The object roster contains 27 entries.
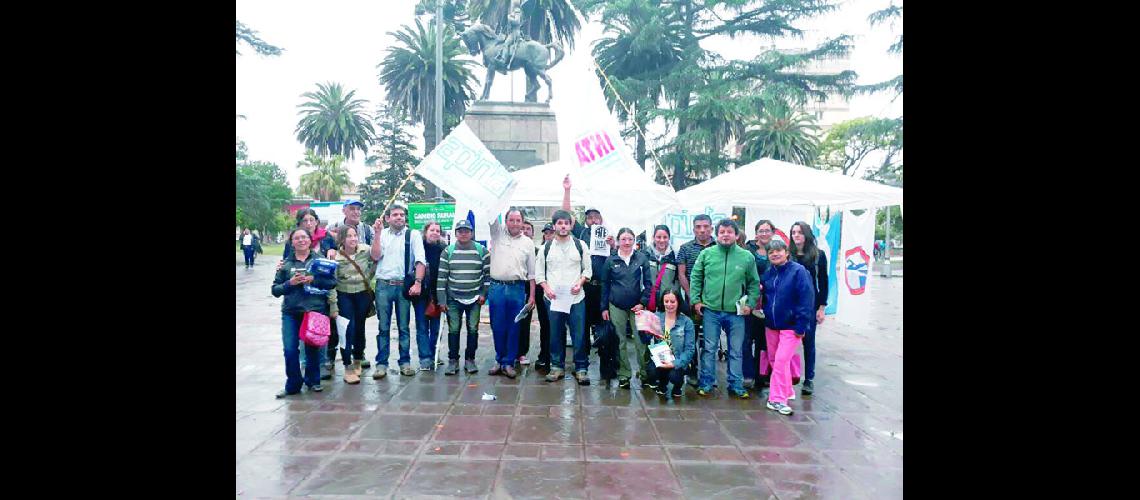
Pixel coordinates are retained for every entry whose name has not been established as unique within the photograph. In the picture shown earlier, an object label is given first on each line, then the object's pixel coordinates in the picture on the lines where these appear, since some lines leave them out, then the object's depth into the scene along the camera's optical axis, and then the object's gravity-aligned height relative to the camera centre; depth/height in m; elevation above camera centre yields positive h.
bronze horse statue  18.92 +5.77
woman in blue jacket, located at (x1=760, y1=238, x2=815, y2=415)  5.30 -0.53
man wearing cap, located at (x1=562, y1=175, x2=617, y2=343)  6.62 -0.50
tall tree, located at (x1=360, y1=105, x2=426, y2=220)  30.03 +3.31
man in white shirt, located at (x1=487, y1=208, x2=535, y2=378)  6.43 -0.29
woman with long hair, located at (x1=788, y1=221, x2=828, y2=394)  6.05 -0.22
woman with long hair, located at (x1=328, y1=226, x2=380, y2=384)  6.24 -0.41
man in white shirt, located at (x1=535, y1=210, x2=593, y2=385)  6.27 -0.28
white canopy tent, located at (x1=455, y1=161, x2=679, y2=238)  6.38 +0.52
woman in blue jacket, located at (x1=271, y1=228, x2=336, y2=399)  5.58 -0.45
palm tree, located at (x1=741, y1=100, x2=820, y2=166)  28.11 +4.88
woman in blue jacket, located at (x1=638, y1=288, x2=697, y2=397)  5.79 -0.88
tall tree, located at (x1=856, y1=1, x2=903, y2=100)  25.00 +9.29
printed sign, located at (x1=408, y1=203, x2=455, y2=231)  12.67 +0.64
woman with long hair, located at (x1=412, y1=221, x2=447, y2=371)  6.57 -0.57
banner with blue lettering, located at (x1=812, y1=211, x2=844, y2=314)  7.40 -0.05
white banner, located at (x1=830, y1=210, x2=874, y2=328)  7.14 -0.22
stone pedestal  16.53 +3.05
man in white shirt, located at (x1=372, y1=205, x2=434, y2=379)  6.40 -0.24
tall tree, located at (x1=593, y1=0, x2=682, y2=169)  24.78 +7.93
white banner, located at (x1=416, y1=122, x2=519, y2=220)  6.41 +0.72
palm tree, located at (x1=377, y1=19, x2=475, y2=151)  37.25 +10.21
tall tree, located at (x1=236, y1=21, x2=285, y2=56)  24.41 +7.91
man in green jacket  5.67 -0.41
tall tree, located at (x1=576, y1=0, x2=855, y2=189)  24.12 +7.08
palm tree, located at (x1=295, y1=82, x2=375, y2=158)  47.06 +9.21
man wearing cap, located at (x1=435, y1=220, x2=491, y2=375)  6.42 -0.32
